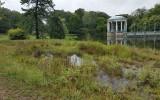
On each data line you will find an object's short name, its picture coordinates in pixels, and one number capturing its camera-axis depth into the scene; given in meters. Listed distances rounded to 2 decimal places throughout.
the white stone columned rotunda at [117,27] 57.95
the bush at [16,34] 32.91
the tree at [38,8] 34.32
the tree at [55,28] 38.22
